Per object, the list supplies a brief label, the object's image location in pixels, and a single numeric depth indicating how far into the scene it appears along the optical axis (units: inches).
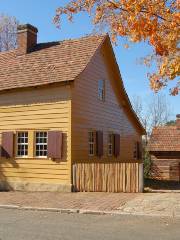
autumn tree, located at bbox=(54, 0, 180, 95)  546.0
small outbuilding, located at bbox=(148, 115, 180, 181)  1396.4
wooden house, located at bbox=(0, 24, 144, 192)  704.4
